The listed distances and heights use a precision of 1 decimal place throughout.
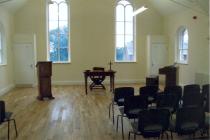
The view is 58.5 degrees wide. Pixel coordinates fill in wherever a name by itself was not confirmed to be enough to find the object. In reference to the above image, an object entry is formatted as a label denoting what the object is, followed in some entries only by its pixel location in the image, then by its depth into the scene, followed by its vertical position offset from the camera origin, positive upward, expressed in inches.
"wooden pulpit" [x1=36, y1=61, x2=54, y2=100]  239.7 -18.2
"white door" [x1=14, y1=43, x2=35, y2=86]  320.6 +0.2
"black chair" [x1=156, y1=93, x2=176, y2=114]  139.2 -28.3
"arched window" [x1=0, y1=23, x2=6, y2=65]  284.4 +23.3
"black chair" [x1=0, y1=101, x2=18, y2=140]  128.4 -35.1
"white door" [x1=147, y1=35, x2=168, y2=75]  341.9 +19.6
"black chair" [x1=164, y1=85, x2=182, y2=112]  164.4 -23.6
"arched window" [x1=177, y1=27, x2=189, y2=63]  299.7 +29.6
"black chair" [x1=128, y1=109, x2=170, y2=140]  107.4 -34.3
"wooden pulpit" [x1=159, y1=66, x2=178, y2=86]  274.8 -15.3
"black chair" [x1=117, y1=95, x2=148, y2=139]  135.2 -30.4
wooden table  274.2 -13.5
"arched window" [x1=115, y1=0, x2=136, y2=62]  347.4 +57.5
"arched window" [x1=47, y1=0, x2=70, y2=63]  338.2 +59.9
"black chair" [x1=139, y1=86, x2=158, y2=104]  166.7 -24.6
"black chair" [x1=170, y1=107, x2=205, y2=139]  109.8 -34.0
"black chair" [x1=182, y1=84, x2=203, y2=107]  147.9 -28.0
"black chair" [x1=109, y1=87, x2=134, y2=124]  160.9 -25.3
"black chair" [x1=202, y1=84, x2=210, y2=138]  119.2 -29.8
